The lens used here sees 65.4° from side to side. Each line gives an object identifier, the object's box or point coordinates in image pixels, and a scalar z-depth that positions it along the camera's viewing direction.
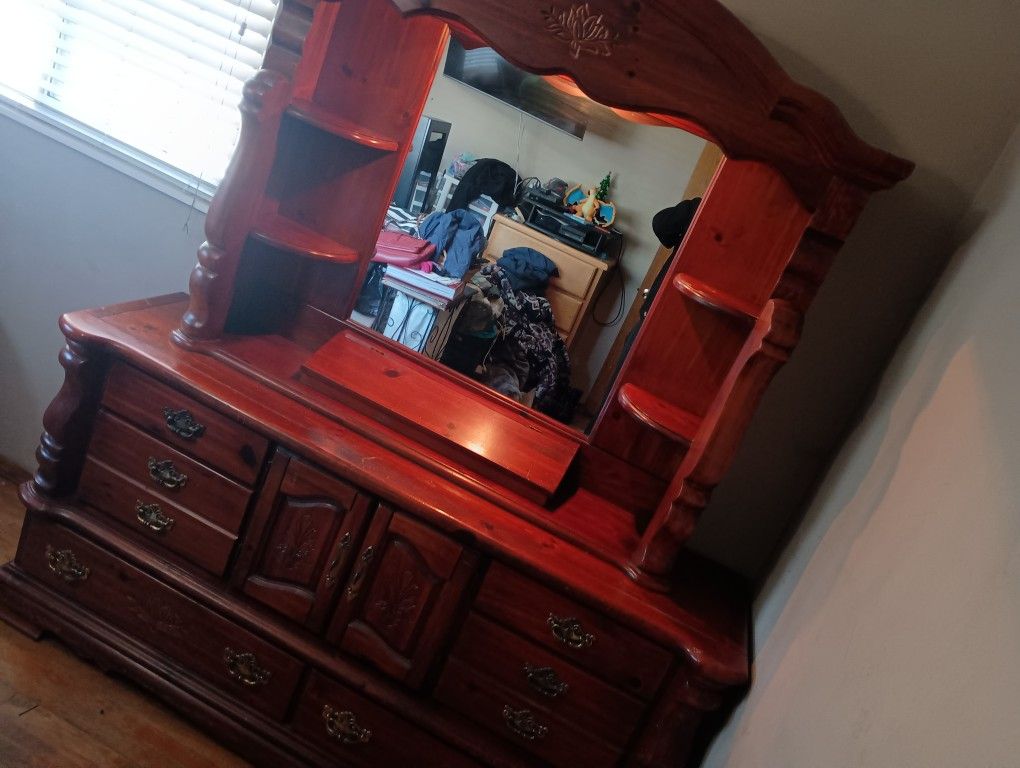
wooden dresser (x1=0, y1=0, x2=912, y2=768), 1.51
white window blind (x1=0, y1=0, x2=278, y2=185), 1.96
